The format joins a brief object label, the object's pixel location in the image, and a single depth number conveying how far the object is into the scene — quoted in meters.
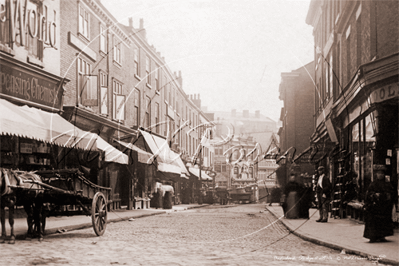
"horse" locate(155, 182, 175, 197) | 27.41
